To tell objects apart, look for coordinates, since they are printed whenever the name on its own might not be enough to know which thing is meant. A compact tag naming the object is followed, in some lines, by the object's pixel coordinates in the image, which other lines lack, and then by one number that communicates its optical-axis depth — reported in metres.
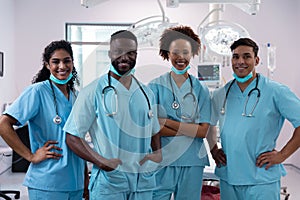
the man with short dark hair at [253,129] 1.62
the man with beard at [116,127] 1.39
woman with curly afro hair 1.69
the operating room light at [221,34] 2.31
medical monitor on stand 3.37
